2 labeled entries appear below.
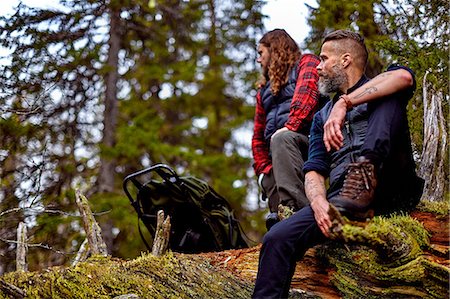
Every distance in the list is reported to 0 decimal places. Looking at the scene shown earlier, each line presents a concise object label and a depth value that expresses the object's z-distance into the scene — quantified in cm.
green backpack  551
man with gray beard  356
